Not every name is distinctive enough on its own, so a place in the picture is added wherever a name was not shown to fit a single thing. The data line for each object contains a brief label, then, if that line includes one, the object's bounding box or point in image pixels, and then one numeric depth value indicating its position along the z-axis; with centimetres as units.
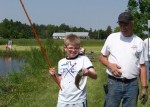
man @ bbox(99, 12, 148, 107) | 344
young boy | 302
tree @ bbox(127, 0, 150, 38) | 1779
